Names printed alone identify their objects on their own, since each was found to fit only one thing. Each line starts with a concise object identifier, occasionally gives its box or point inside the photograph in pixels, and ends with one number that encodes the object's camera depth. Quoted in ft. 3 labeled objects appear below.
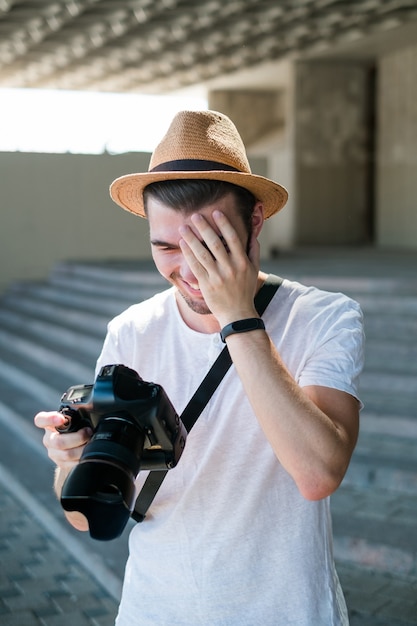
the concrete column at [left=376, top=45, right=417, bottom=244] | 48.88
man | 4.43
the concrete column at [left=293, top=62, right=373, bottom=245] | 52.47
